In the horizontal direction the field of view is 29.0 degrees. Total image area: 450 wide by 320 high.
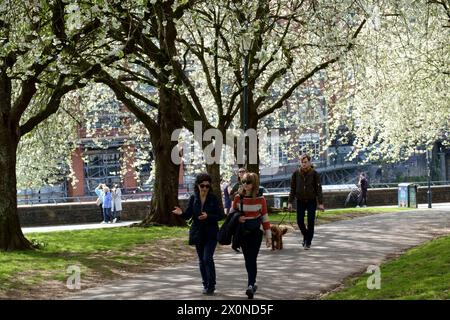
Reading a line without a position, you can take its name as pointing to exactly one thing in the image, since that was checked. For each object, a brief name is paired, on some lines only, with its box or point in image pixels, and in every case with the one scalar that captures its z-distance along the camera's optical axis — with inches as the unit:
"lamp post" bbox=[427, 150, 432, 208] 1470.2
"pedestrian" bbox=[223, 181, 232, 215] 1273.4
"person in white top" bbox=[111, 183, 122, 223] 1407.5
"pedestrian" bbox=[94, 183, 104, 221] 1441.9
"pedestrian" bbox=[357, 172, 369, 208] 1589.7
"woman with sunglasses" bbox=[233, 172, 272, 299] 447.8
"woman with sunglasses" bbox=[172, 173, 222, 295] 466.0
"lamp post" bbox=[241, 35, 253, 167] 820.6
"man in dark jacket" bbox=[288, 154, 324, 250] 655.8
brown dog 673.0
